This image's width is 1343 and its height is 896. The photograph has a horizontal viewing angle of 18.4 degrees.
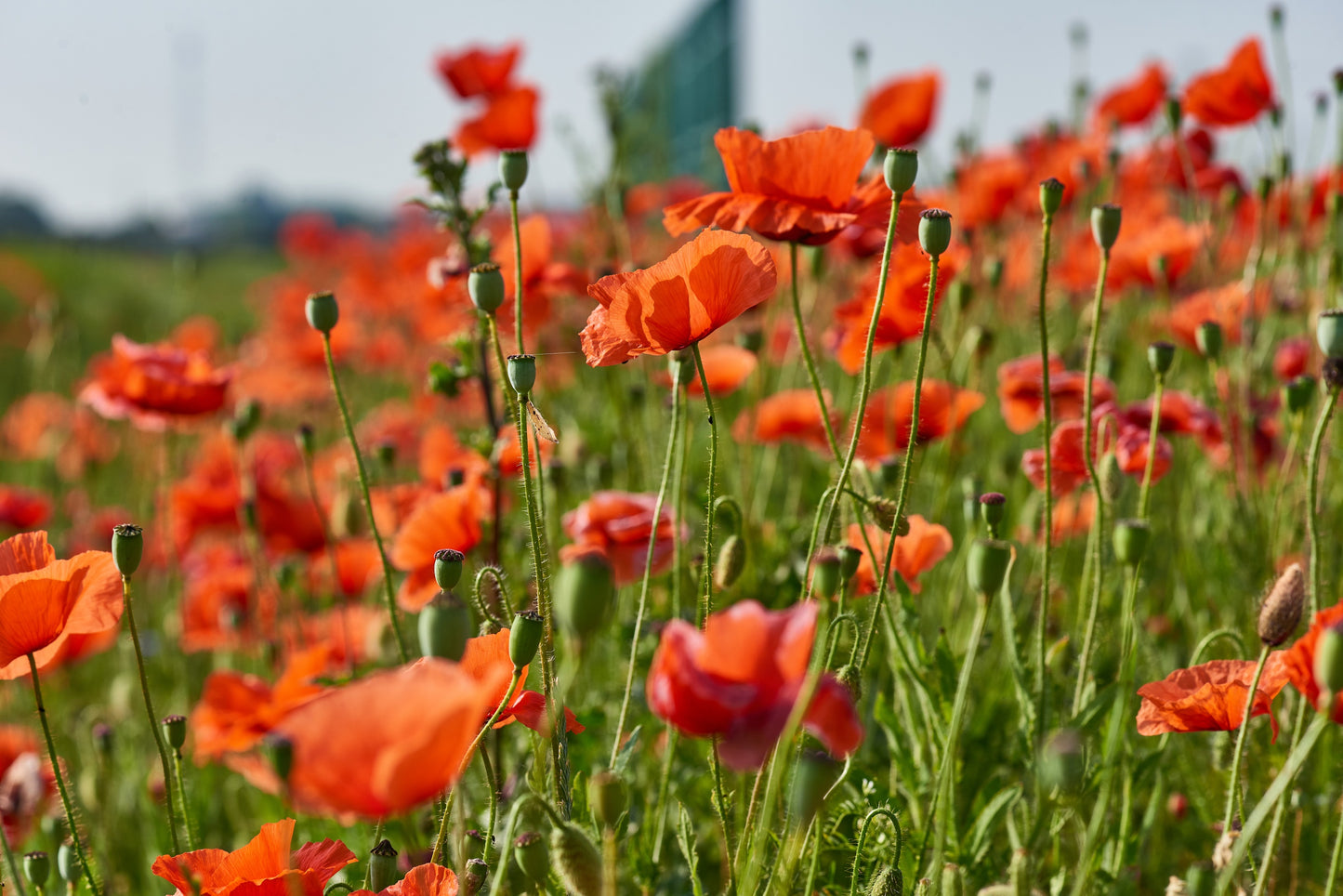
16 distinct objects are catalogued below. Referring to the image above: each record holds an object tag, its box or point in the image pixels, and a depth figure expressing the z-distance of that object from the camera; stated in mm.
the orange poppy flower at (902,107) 2315
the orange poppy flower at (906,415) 1679
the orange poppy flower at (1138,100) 2664
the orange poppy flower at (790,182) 1457
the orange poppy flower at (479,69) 2395
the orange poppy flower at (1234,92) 1944
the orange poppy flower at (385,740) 1231
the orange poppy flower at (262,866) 1351
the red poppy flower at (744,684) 1261
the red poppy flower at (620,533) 1590
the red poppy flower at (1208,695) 1386
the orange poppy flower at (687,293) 1390
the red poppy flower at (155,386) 1741
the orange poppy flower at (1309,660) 1317
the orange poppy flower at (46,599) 1373
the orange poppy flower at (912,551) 1518
